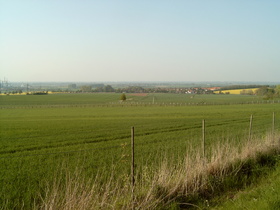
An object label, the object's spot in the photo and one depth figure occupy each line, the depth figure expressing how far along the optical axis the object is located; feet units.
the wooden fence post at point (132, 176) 18.58
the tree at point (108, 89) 641.40
